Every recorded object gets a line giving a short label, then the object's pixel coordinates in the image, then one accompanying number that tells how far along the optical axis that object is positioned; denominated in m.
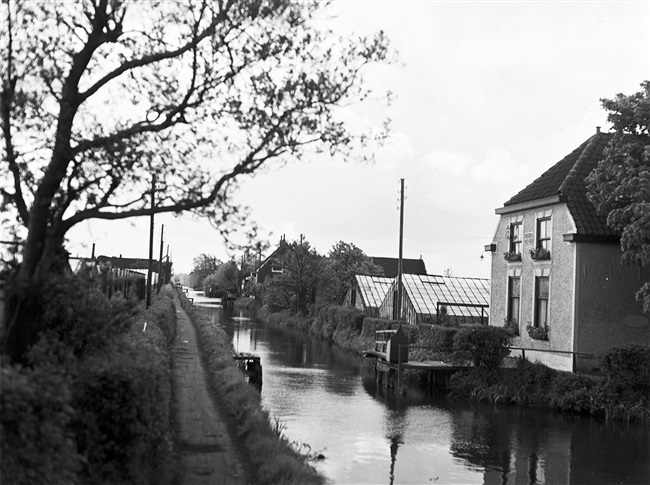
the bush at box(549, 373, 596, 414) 20.39
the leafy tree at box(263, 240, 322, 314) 58.50
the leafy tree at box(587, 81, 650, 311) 18.97
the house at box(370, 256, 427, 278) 85.69
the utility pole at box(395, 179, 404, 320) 36.72
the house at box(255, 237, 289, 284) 97.58
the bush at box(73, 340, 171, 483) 6.55
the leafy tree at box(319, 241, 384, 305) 57.38
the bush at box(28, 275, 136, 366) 7.76
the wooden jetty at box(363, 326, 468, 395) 25.33
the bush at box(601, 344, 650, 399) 19.58
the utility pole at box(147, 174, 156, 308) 33.53
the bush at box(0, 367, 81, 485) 4.67
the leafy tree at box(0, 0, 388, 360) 7.65
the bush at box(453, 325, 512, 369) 23.73
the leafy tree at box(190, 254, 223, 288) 160.12
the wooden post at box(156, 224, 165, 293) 58.84
